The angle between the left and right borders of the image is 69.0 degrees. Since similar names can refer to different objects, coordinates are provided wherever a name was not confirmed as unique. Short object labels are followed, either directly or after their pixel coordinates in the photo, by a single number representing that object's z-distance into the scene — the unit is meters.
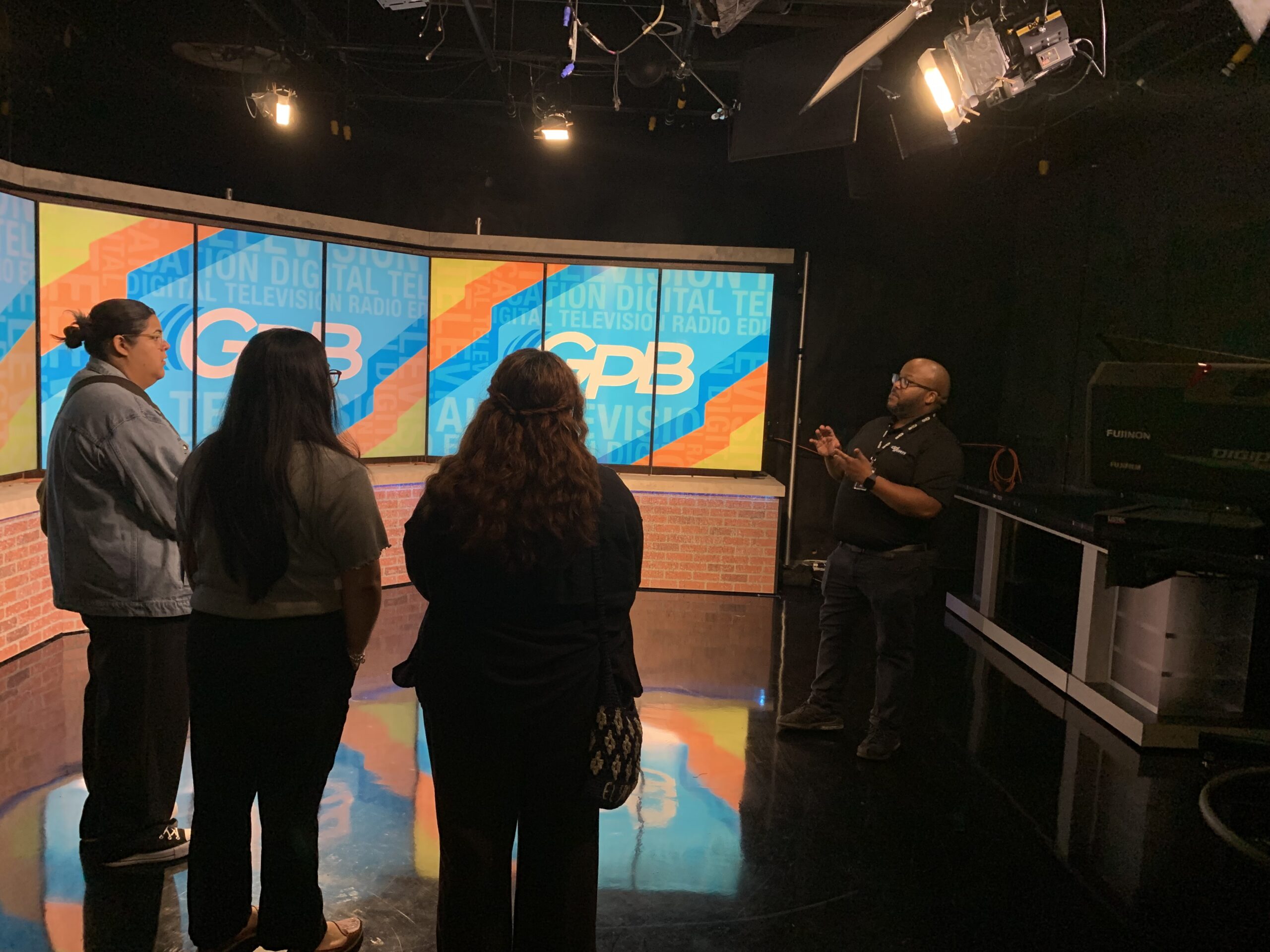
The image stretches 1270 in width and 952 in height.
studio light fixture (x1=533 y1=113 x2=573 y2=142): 6.36
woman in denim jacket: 2.61
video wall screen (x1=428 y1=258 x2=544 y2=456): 6.98
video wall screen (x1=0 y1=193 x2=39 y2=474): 4.81
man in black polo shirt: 3.71
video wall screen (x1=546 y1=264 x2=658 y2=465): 7.05
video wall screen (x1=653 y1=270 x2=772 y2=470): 7.04
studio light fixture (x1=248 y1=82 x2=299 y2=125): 5.89
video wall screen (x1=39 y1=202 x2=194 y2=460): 5.14
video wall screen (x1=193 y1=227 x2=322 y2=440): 5.81
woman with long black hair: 2.03
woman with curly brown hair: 1.78
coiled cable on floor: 2.38
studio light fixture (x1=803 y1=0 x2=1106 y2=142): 4.09
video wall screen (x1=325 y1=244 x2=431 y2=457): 6.46
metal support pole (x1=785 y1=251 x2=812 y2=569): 7.31
